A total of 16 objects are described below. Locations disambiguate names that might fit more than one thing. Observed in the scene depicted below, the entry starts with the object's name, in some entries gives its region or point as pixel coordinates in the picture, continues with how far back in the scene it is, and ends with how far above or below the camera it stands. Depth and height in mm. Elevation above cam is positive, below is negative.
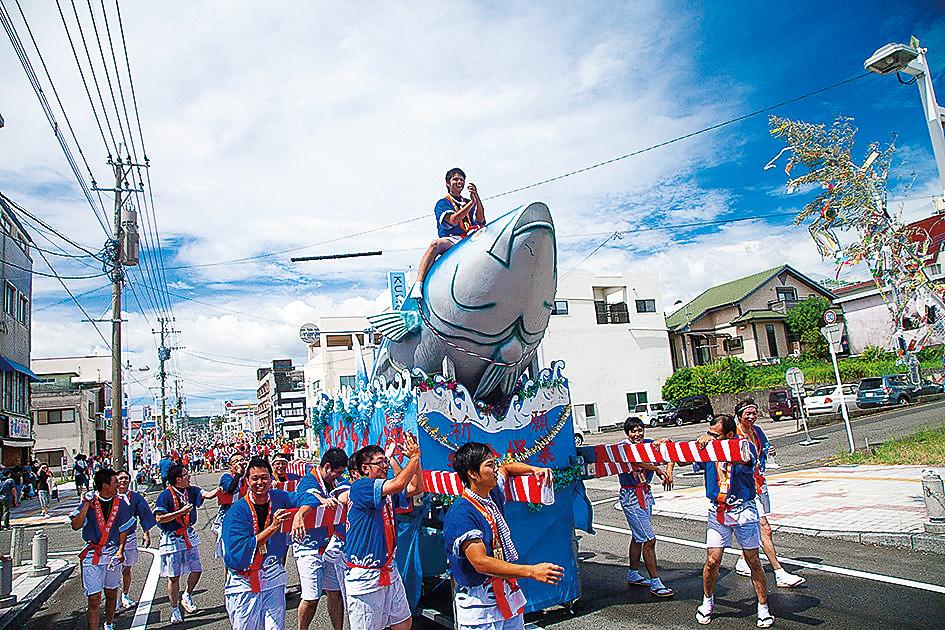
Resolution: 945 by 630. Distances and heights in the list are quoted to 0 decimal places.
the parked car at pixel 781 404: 28812 -583
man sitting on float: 6121 +1916
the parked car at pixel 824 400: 26766 -574
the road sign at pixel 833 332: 14398 +1100
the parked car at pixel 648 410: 33406 -264
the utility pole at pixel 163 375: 36125 +4387
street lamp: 7020 +3226
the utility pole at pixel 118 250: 19047 +5886
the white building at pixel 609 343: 35156 +3474
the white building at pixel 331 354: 43000 +5470
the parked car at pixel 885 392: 26734 -503
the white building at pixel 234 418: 85956 +4892
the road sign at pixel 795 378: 18188 +301
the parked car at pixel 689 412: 32062 -536
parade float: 5562 +270
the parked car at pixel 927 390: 28725 -660
